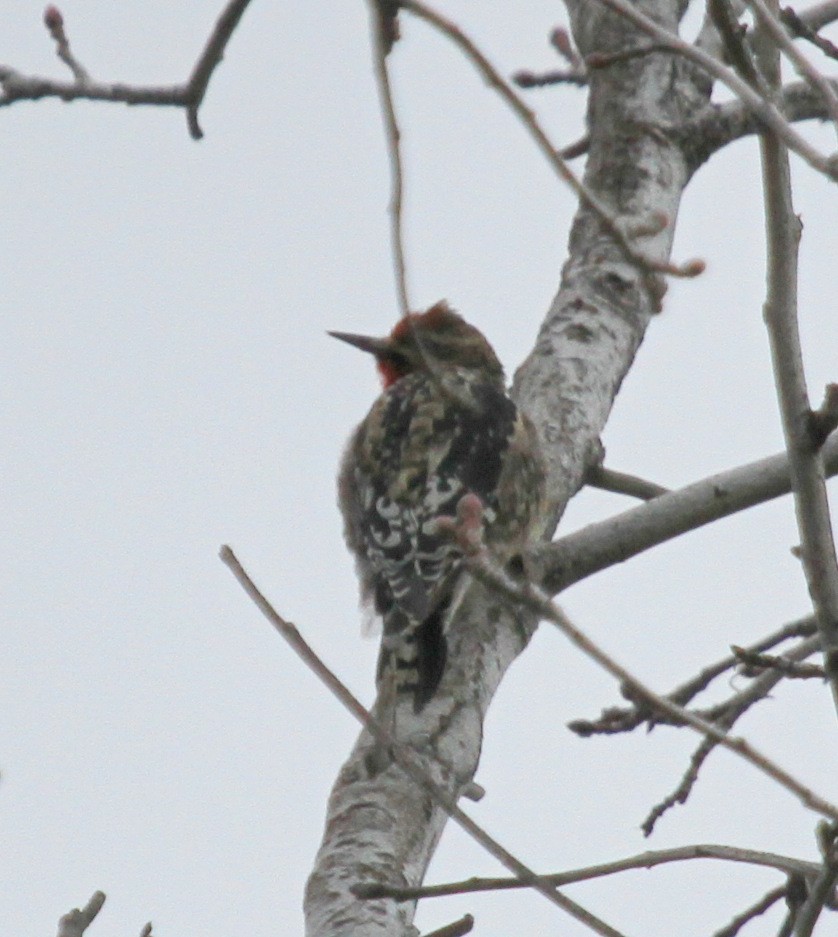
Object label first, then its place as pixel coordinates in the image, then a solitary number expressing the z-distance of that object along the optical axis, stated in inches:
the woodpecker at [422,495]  390.9
